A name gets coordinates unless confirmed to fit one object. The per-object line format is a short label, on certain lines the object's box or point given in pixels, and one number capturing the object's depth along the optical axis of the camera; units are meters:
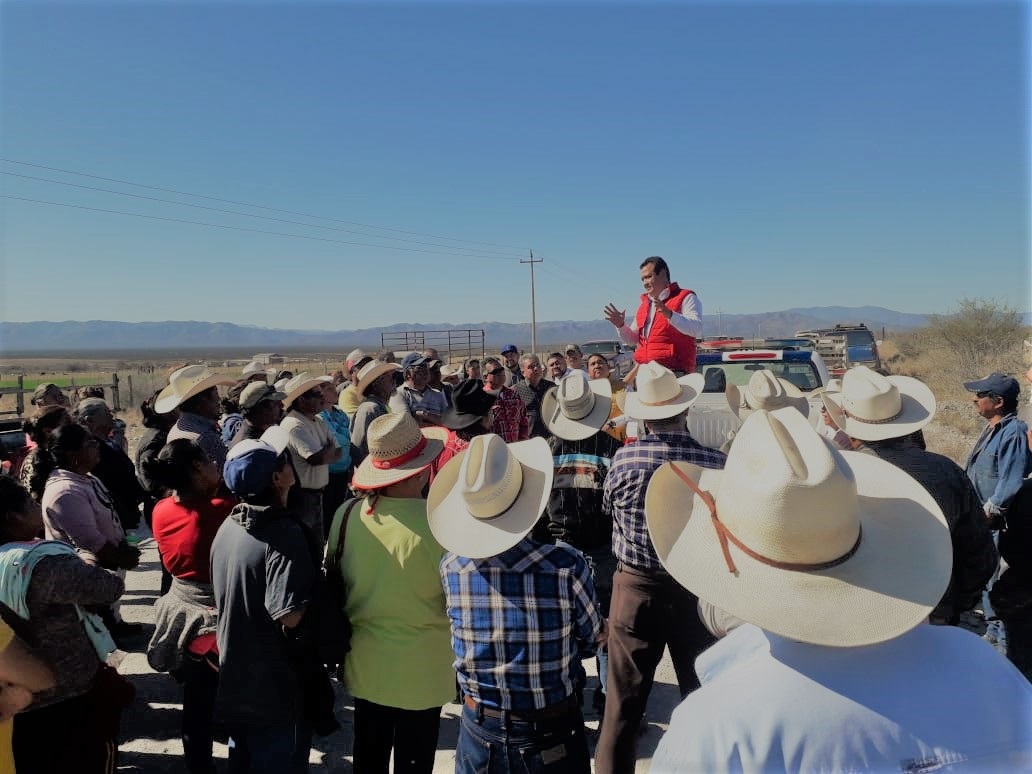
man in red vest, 5.24
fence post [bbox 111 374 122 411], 20.41
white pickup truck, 6.53
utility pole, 41.10
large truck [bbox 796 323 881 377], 19.77
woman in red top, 3.03
